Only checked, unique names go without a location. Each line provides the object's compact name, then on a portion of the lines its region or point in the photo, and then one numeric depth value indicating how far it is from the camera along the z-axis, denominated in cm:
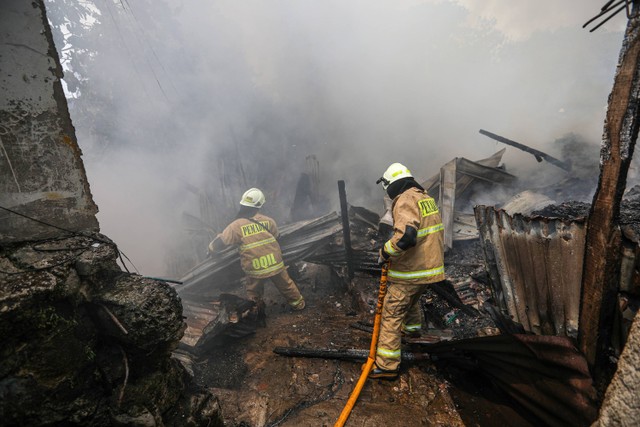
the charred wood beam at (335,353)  309
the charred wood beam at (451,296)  383
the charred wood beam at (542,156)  691
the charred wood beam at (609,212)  136
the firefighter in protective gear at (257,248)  471
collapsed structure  126
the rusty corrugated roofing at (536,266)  196
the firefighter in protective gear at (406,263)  295
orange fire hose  250
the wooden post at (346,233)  496
